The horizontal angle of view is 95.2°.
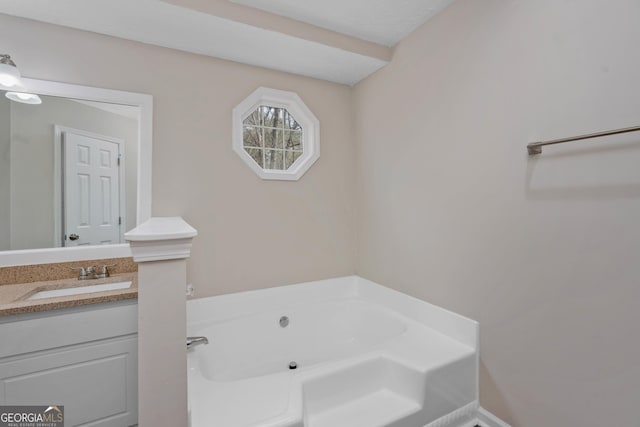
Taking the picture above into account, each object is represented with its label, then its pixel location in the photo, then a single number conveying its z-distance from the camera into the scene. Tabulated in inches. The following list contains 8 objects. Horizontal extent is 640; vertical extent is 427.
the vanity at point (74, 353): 51.5
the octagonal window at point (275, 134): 89.7
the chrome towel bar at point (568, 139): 42.1
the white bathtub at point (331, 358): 52.4
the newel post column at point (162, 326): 39.6
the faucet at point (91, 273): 70.5
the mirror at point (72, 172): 67.1
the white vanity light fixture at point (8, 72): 60.8
